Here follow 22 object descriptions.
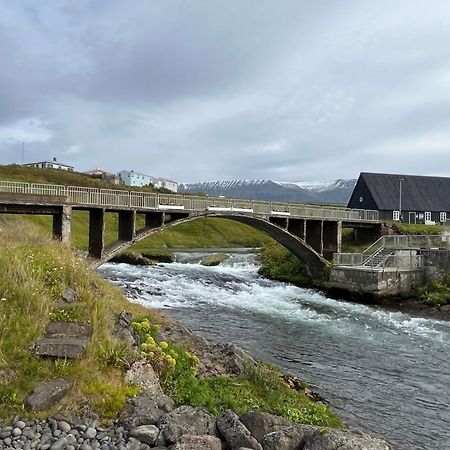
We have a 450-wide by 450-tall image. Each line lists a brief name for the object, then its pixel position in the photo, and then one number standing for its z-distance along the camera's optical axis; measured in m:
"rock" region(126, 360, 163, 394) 7.50
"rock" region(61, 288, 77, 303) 9.33
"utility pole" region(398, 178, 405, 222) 53.16
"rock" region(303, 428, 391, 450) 6.34
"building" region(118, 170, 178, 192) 158.88
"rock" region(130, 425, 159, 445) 6.05
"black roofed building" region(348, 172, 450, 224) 53.56
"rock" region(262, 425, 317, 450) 6.48
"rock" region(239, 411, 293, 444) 6.97
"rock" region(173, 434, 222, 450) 5.87
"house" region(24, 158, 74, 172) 137.00
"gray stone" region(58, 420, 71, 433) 5.96
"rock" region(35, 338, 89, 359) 7.23
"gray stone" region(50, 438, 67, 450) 5.54
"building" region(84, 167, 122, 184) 123.25
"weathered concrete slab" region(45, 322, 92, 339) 7.91
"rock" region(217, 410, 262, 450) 6.43
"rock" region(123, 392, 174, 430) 6.37
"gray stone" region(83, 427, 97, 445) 5.88
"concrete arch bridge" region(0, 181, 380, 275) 22.44
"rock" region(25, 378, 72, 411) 6.22
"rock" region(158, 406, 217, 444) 6.16
